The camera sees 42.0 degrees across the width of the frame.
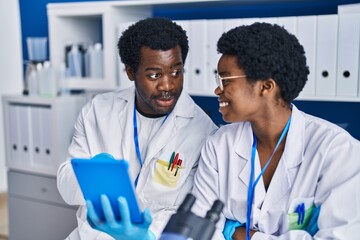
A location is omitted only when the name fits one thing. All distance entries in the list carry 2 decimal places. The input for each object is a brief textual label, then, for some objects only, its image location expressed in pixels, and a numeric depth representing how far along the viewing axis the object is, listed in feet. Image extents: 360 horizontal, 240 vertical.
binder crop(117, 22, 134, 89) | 7.38
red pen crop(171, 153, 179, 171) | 5.28
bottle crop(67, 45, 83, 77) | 8.32
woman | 4.10
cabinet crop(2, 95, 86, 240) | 7.91
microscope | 2.45
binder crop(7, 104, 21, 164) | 8.36
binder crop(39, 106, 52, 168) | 7.94
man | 5.23
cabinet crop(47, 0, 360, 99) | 6.07
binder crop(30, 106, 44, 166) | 8.07
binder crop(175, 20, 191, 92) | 6.82
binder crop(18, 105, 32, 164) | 8.22
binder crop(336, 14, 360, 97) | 5.81
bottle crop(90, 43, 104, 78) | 8.10
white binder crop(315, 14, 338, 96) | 5.92
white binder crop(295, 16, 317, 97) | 6.04
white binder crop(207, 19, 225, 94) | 6.60
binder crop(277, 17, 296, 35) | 6.16
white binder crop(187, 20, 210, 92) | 6.72
